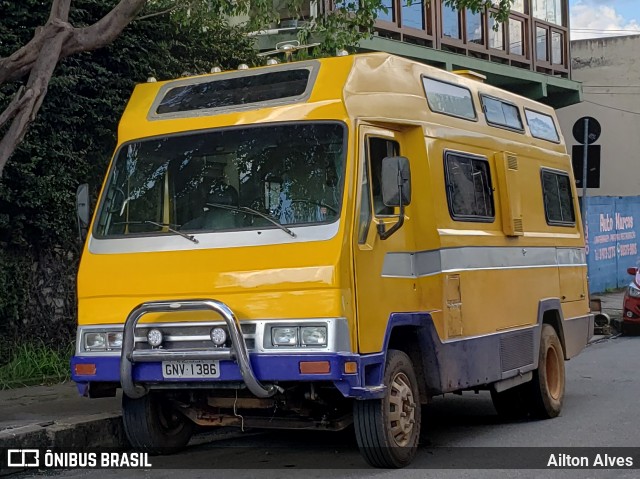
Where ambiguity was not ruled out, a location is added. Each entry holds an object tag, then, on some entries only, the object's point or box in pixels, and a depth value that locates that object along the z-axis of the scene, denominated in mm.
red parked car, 17047
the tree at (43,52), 8391
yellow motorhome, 6688
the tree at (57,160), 10992
